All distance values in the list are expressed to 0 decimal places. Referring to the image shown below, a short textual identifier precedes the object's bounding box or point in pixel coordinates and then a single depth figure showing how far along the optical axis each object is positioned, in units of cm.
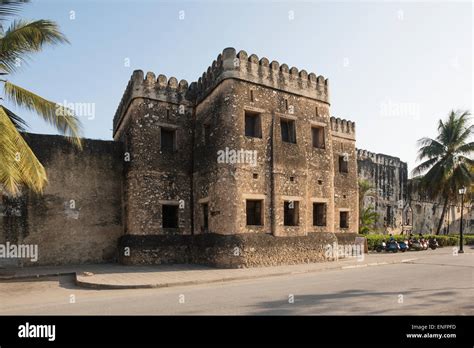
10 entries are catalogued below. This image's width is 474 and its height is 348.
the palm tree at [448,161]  3127
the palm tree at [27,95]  1013
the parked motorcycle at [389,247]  2533
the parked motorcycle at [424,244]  2805
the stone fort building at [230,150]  1543
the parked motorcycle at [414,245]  2750
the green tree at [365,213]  3031
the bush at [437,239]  2622
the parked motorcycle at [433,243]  2933
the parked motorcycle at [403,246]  2598
